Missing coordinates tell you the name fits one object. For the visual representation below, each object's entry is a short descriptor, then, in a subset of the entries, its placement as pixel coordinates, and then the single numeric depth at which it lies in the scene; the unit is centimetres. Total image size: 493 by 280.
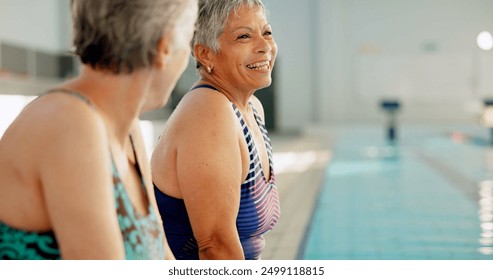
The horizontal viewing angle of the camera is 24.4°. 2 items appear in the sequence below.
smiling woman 254
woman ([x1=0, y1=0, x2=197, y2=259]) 194
